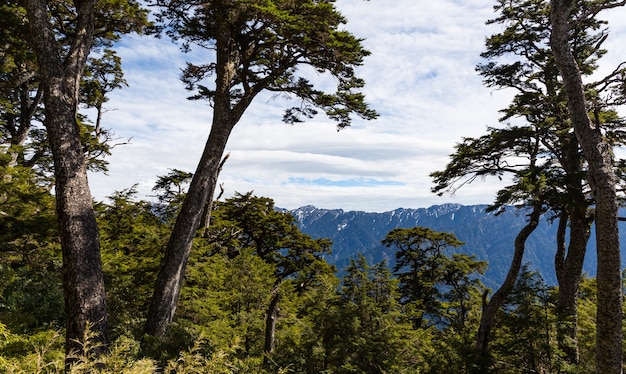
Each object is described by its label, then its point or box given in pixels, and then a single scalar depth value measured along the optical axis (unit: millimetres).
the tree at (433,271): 24984
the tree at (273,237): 24516
